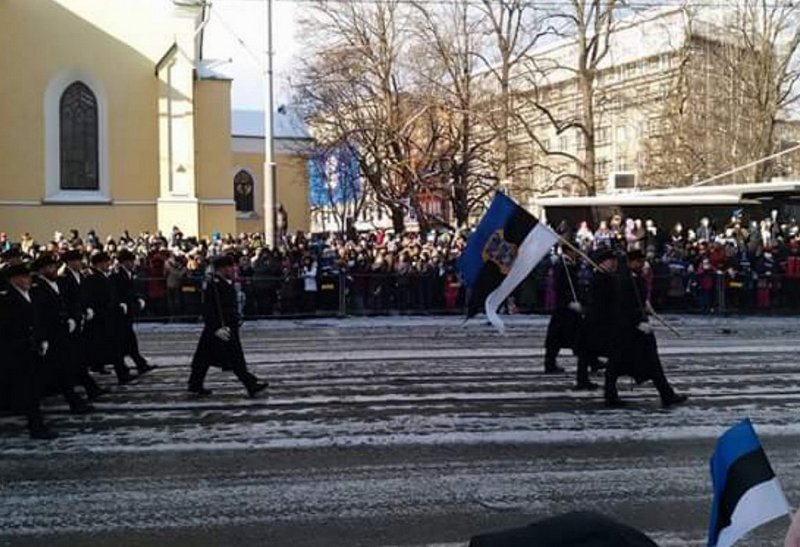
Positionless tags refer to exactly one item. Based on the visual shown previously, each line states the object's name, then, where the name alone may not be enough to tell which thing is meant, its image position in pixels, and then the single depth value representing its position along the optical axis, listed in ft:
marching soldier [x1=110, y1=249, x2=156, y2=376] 42.29
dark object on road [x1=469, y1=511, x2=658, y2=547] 6.43
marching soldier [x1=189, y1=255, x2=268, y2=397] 36.73
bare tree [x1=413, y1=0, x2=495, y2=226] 122.83
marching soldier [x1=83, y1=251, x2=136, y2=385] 40.60
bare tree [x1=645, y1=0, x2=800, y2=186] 144.15
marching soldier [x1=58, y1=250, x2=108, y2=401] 36.68
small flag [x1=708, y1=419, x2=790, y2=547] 10.37
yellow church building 112.78
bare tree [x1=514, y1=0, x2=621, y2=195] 124.47
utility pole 96.27
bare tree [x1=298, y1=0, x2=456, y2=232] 118.83
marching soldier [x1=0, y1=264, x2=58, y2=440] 29.71
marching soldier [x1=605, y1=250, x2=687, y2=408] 33.45
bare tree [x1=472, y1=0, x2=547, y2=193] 128.26
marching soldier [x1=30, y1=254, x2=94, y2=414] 34.27
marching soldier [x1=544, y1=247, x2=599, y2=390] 41.39
